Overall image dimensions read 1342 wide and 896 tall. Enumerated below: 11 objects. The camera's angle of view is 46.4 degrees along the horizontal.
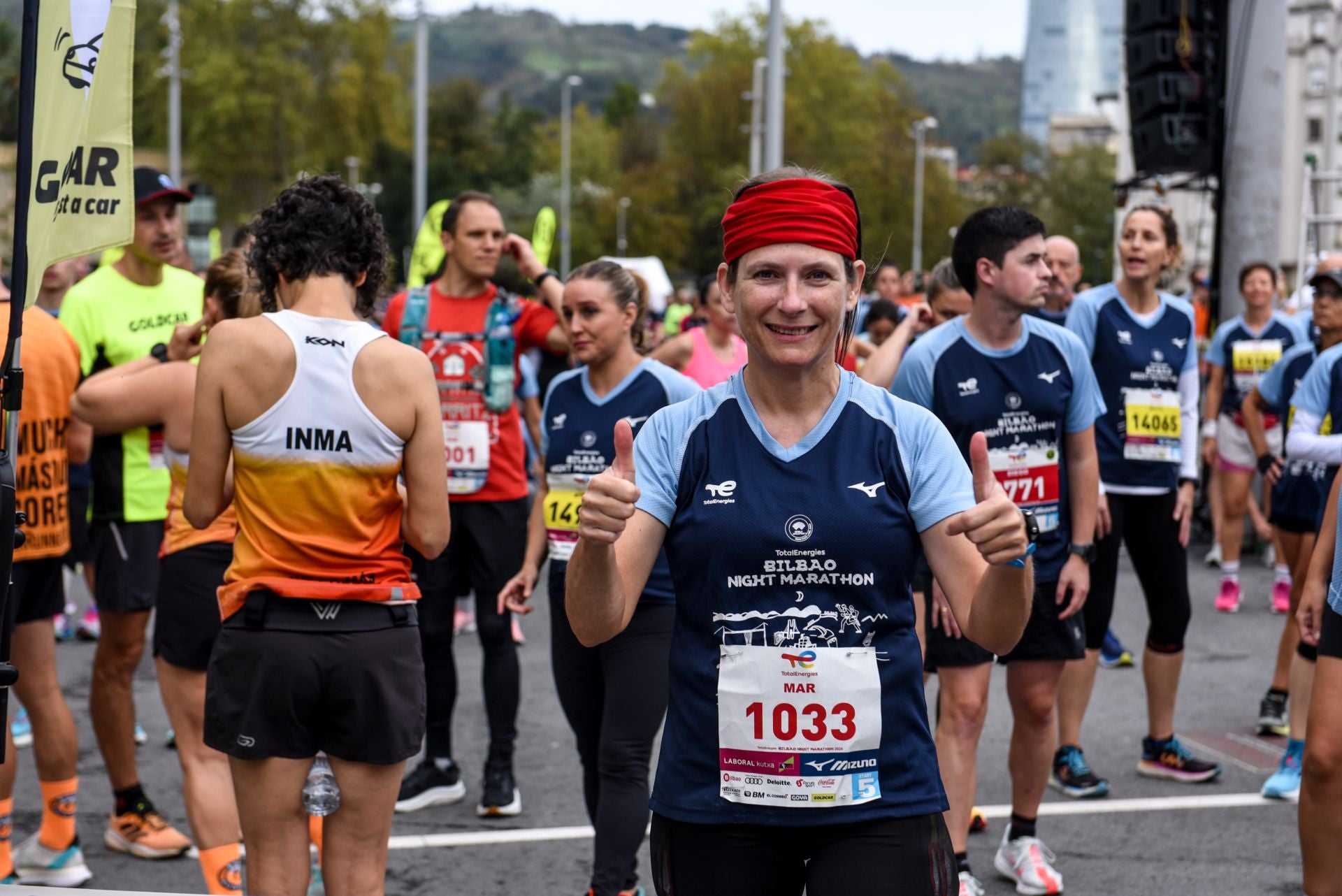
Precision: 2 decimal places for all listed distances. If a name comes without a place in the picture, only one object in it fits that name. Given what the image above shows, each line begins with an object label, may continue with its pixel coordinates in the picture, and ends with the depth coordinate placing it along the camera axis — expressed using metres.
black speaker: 13.42
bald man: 7.54
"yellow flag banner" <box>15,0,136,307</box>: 3.26
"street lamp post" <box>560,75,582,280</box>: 73.50
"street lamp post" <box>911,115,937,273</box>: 72.00
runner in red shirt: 6.18
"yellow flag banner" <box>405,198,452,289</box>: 11.12
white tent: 34.68
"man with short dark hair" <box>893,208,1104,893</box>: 4.82
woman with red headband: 2.70
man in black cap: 5.48
